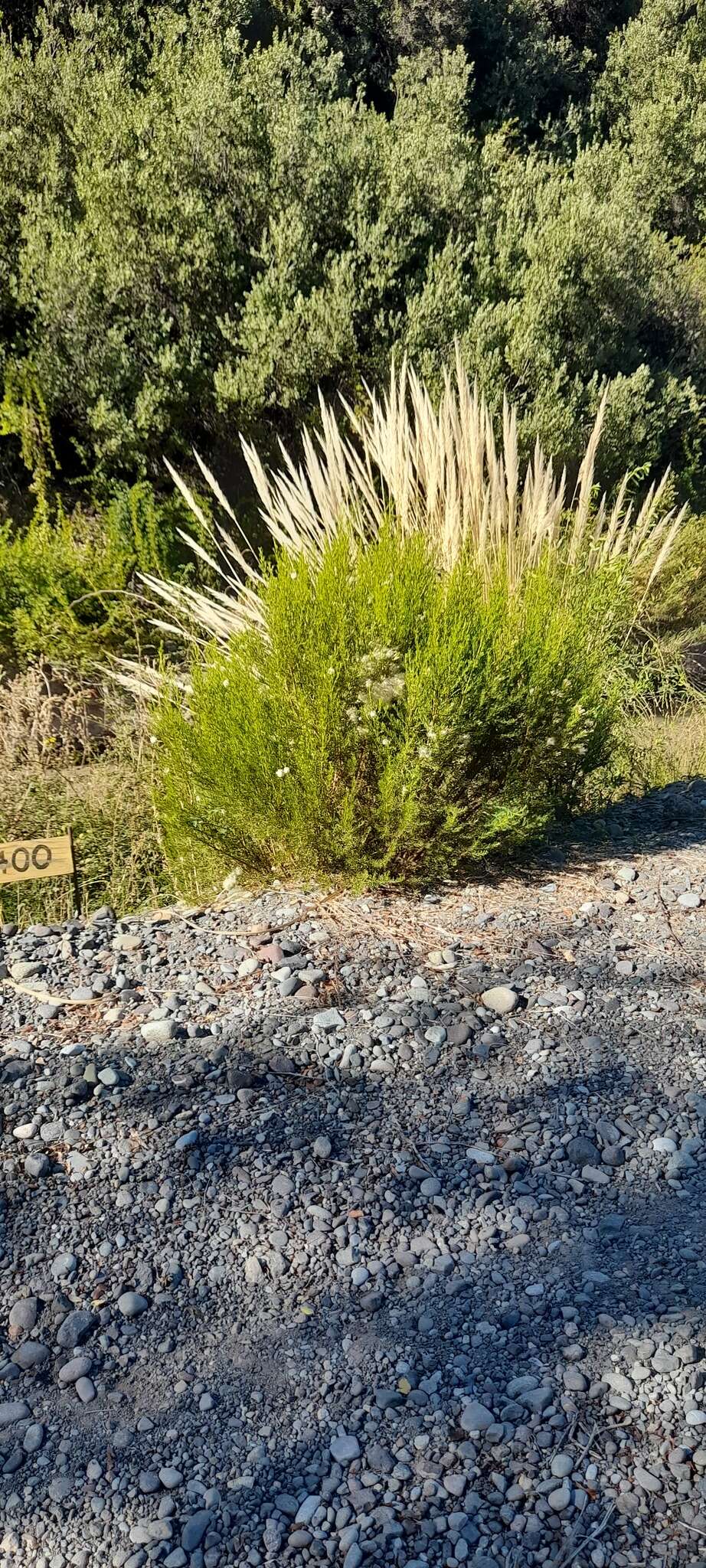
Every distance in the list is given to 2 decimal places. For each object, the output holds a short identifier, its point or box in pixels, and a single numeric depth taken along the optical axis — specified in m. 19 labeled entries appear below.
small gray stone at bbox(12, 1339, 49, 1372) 1.78
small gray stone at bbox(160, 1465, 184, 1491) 1.58
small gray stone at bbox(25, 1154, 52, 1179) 2.15
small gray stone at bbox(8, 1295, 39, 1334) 1.84
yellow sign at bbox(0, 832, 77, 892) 3.15
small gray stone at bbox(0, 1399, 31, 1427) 1.68
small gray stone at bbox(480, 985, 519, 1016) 2.67
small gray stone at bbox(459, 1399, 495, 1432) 1.64
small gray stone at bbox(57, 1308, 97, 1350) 1.81
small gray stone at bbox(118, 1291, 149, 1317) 1.86
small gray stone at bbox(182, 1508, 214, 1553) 1.50
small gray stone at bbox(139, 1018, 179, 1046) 2.57
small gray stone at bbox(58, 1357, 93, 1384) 1.74
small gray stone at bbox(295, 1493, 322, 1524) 1.53
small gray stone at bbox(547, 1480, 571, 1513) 1.52
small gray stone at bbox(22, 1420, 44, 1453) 1.64
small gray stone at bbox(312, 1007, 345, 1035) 2.59
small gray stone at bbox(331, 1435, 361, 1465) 1.61
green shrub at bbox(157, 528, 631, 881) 3.10
